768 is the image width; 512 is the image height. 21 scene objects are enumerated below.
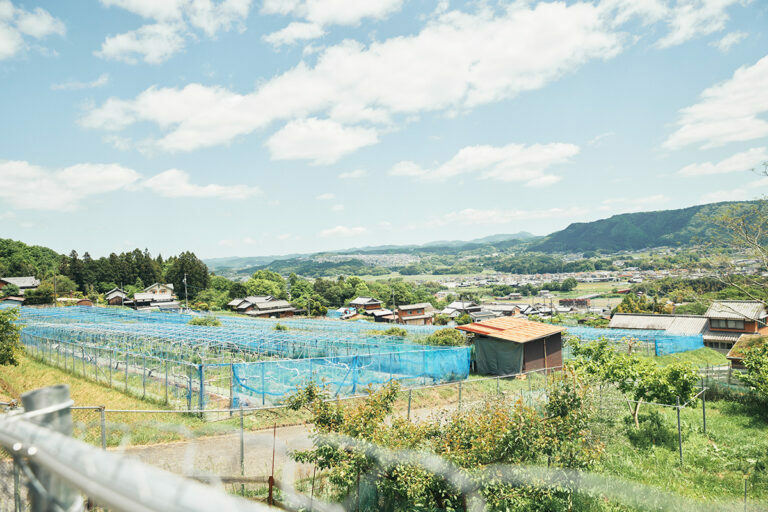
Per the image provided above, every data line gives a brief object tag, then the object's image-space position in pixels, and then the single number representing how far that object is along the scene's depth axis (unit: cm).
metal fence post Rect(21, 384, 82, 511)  134
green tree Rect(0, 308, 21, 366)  1850
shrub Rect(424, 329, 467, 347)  2655
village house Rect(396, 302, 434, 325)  8319
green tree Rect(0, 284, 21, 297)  6850
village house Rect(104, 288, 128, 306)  7592
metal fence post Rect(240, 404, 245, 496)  1043
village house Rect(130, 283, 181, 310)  7051
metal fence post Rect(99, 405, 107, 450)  791
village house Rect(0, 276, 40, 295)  7362
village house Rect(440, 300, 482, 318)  9185
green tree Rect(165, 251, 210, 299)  8381
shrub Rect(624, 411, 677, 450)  1505
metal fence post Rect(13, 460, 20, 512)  159
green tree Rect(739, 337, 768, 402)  1720
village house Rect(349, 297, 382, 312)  9188
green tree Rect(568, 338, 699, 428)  1628
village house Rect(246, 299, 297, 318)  7500
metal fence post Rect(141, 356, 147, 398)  1777
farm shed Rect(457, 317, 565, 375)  2408
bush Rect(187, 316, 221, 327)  3947
